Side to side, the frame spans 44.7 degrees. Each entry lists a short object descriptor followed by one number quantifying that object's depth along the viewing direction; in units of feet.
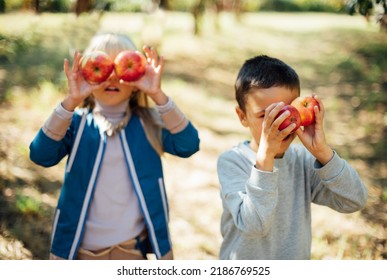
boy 5.61
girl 7.24
